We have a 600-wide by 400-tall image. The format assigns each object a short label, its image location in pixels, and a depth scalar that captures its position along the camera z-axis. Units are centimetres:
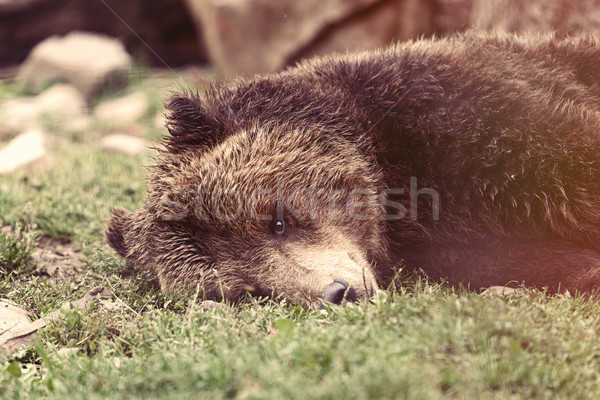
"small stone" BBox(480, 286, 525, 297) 678
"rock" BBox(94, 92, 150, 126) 1889
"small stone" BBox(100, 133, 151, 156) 1577
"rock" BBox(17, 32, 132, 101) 2100
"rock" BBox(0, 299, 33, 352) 685
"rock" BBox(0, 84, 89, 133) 1802
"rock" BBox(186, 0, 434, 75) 1753
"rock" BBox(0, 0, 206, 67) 2397
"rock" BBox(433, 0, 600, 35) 1259
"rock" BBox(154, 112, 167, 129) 1803
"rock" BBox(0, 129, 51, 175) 1387
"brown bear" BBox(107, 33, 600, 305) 741
